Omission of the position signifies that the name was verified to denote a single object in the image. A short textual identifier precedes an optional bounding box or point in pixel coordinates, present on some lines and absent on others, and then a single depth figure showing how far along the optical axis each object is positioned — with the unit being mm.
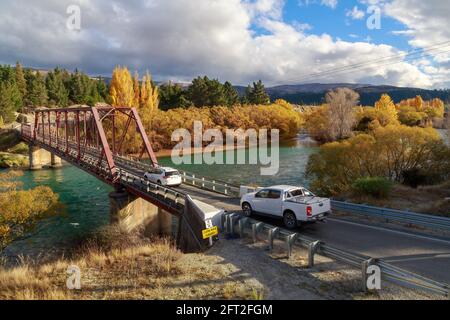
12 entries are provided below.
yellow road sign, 12820
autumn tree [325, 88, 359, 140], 61825
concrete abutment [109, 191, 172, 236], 24125
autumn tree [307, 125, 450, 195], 27141
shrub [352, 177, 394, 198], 20766
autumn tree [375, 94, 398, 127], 60322
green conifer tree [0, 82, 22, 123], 80312
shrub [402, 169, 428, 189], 26641
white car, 25625
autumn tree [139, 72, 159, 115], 85562
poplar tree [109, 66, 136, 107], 80688
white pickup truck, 13703
